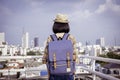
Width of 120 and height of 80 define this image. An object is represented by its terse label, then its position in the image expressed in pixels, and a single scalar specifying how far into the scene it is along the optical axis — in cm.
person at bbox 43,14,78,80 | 245
